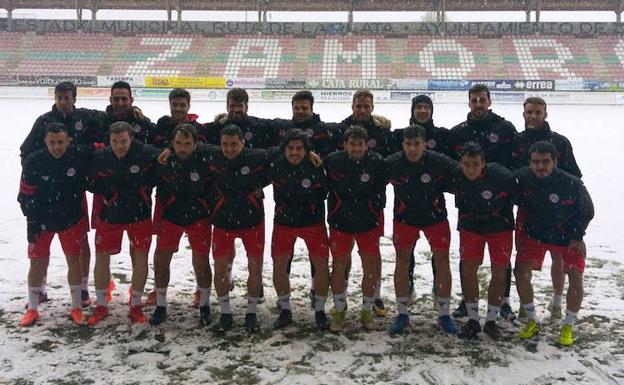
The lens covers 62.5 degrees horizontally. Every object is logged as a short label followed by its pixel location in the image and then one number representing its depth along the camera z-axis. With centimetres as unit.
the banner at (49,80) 2980
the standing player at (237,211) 428
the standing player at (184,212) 433
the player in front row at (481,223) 411
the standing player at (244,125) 486
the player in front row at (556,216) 405
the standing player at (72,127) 470
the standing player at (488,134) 465
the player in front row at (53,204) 436
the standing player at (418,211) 421
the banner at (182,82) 3091
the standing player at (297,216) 425
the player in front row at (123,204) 439
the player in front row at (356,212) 425
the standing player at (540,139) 445
